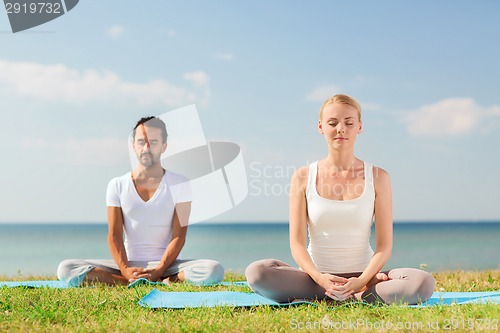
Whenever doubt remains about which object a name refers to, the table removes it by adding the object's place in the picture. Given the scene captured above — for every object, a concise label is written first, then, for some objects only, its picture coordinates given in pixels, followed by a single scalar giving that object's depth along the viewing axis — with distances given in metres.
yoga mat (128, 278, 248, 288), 5.90
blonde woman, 4.46
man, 6.23
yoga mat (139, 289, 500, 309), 4.44
